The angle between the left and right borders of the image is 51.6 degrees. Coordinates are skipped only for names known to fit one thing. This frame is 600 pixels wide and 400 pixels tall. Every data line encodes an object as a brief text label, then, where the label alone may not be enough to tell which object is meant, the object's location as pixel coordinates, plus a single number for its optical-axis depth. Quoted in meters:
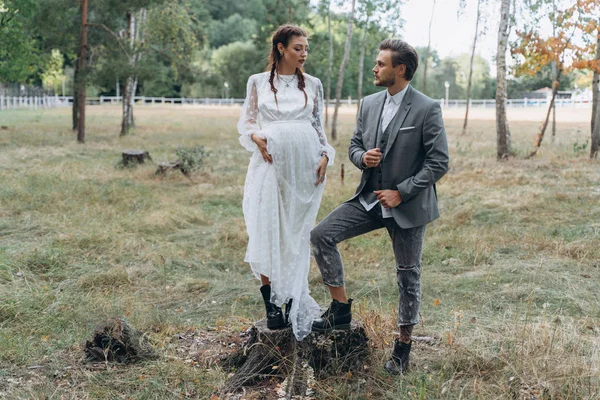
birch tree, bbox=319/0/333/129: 24.45
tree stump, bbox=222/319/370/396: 3.96
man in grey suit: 3.62
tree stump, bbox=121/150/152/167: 14.14
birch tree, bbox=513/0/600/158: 14.13
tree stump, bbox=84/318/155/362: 4.25
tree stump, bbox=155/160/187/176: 12.98
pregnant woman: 4.01
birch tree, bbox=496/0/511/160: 14.77
